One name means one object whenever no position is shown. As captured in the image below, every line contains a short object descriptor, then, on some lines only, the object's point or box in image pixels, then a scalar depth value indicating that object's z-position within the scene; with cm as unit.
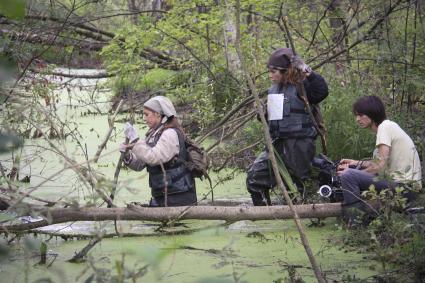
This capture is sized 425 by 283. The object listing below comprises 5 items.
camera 891
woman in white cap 956
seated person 812
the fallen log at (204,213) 714
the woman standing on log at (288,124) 966
